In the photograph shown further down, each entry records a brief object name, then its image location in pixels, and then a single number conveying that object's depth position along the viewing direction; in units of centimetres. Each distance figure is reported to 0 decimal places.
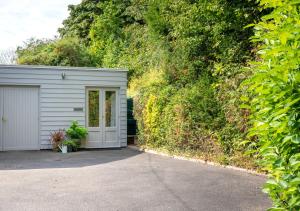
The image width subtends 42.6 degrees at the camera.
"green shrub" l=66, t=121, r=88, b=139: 1397
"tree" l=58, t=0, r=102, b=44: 2912
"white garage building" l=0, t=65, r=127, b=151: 1402
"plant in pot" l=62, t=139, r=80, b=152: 1362
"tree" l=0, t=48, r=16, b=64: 2526
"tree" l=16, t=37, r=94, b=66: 2231
